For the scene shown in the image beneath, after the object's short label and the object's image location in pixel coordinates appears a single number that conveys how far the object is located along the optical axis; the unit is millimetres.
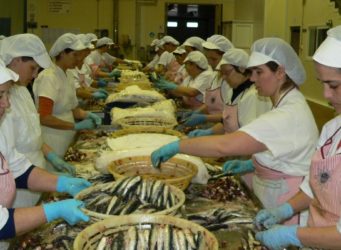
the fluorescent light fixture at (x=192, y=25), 14248
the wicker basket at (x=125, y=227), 1617
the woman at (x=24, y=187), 1758
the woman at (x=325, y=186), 1707
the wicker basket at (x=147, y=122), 3922
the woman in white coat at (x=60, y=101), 3895
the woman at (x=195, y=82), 5633
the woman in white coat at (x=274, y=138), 2301
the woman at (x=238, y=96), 3414
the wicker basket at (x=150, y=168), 2619
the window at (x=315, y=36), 6725
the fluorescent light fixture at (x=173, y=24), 14172
